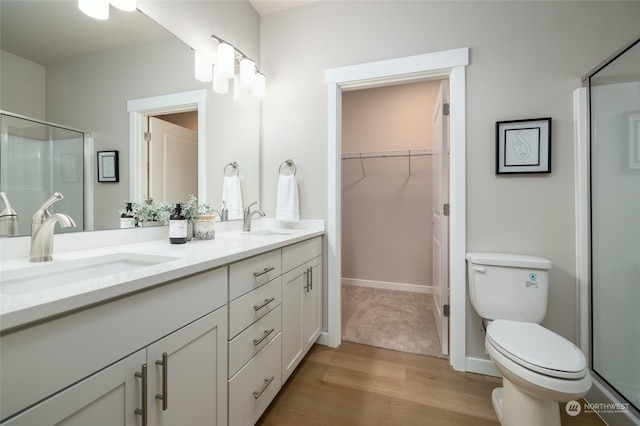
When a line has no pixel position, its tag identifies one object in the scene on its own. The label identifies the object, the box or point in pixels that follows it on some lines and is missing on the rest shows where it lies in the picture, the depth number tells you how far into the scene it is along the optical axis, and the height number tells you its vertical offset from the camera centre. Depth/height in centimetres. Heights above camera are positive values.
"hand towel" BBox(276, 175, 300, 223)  209 +9
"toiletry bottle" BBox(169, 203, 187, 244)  134 -8
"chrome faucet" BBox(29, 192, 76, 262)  89 -6
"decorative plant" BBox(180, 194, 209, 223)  146 +1
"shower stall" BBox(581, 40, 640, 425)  134 -12
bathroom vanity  52 -34
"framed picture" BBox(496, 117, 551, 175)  162 +41
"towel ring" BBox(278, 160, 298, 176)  216 +39
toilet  104 -60
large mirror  93 +58
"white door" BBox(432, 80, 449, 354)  188 +3
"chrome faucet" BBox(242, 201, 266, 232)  202 -6
